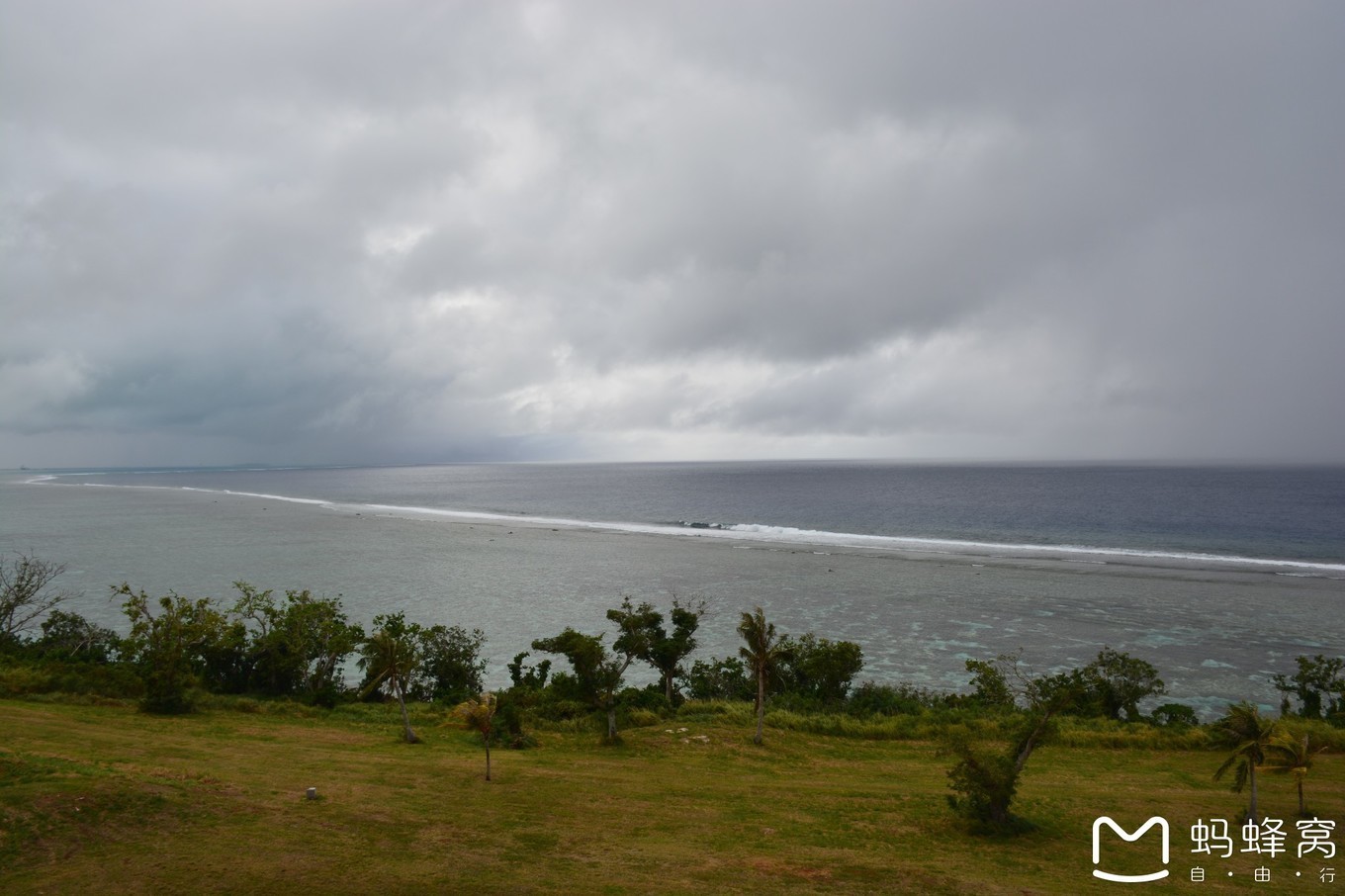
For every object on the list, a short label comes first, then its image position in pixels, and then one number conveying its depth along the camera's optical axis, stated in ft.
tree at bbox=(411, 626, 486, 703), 129.29
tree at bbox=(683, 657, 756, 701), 131.03
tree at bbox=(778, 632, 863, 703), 124.47
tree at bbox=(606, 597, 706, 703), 122.52
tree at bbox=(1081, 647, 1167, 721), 118.01
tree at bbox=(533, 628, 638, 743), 106.83
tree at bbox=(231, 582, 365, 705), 121.39
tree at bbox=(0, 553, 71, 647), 135.62
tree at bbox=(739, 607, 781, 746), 98.89
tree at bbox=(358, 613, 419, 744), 96.99
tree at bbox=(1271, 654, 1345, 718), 114.39
